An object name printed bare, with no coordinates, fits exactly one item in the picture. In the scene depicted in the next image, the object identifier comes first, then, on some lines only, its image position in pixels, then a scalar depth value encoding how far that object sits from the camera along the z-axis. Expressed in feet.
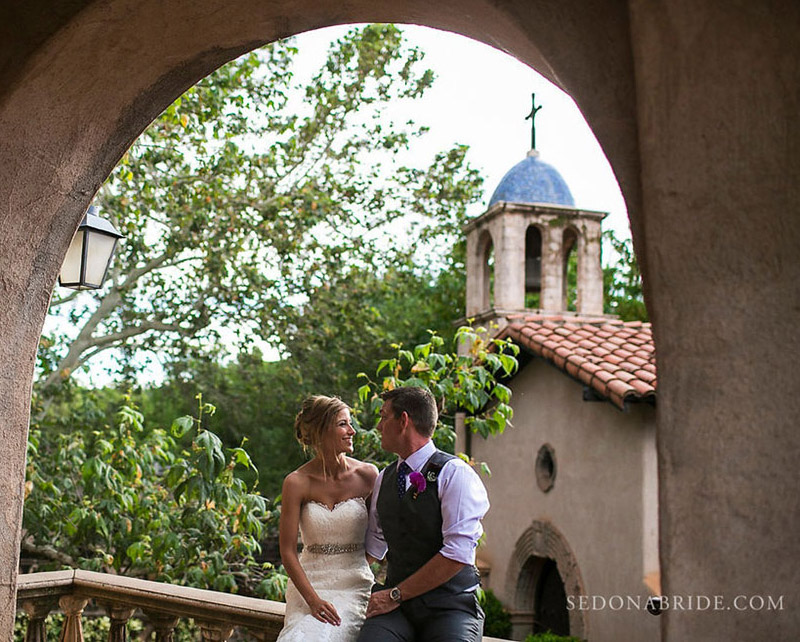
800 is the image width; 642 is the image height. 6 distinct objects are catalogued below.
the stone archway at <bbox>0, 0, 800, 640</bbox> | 4.96
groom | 8.46
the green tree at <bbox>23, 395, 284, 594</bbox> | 17.93
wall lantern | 12.14
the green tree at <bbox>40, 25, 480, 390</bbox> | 34.60
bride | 9.61
